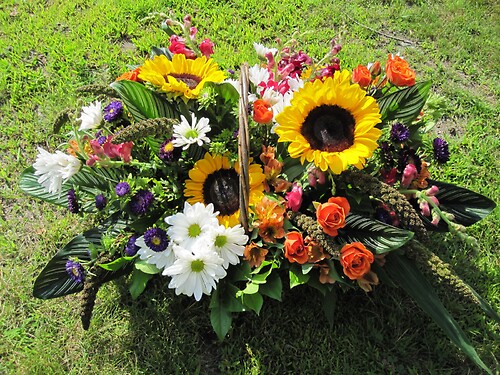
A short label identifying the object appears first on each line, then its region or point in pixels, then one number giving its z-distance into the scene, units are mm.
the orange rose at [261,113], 462
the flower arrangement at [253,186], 436
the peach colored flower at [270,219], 454
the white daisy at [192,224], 435
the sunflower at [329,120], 429
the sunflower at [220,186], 469
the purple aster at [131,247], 466
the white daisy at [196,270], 429
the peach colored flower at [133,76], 534
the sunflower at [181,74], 477
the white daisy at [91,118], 490
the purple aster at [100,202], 459
